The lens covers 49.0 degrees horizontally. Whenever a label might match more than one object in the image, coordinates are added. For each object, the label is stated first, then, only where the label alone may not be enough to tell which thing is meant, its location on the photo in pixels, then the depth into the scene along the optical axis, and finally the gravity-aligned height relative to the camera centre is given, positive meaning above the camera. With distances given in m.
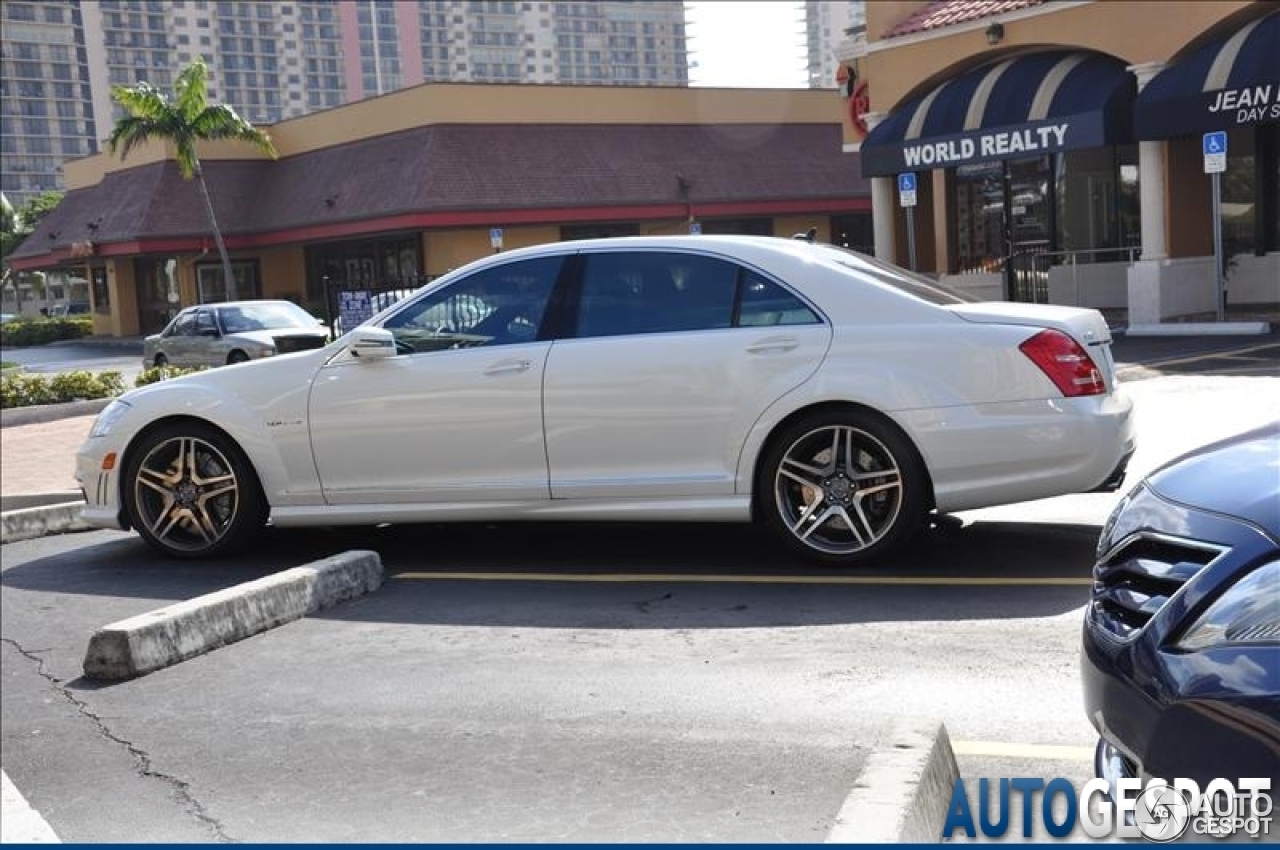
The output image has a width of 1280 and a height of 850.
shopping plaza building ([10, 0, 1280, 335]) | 21.31 +2.50
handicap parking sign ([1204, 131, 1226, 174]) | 18.11 +1.24
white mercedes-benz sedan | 6.34 -0.60
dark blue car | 2.65 -0.76
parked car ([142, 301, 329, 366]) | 25.05 -0.40
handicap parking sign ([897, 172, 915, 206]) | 22.97 +1.29
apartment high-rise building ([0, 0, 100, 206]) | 147.50 +23.98
